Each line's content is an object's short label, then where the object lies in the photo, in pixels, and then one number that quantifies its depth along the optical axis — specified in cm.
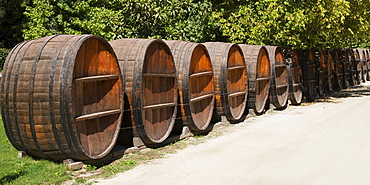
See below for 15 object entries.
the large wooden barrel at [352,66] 2225
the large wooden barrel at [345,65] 2064
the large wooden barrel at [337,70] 1942
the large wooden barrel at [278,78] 1218
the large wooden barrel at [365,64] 2590
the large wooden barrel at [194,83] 825
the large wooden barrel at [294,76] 1357
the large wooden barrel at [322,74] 1630
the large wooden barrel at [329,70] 1799
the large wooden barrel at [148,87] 700
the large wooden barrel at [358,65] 2412
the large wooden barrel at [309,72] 1492
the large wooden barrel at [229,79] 966
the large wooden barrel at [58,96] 552
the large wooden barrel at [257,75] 1107
